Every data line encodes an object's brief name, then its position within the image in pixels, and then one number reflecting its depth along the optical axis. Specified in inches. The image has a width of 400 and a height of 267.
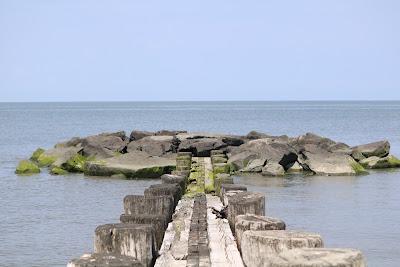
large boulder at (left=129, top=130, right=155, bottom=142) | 1518.2
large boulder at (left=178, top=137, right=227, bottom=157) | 1171.9
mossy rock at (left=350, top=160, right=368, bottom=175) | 1232.9
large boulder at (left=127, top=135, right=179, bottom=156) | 1296.8
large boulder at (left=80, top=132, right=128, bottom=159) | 1355.8
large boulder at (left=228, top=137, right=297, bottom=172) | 1217.4
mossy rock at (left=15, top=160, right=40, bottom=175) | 1330.0
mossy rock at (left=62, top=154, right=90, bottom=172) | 1282.0
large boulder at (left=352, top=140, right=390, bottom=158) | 1400.1
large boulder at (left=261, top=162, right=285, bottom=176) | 1186.6
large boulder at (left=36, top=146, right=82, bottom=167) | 1334.9
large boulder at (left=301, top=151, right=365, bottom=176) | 1214.9
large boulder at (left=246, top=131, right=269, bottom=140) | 1525.0
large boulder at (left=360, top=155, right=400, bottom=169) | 1344.7
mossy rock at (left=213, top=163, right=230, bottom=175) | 806.9
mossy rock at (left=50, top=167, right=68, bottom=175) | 1286.9
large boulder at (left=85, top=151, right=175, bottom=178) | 1112.2
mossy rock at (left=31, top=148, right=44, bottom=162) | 1604.5
